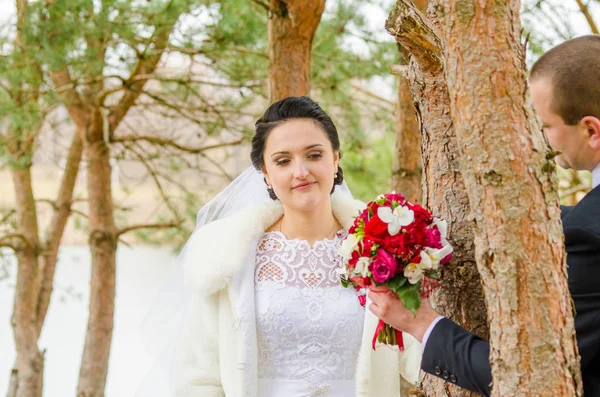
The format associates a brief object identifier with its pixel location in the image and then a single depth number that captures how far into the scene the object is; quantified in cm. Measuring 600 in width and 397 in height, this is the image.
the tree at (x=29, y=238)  744
